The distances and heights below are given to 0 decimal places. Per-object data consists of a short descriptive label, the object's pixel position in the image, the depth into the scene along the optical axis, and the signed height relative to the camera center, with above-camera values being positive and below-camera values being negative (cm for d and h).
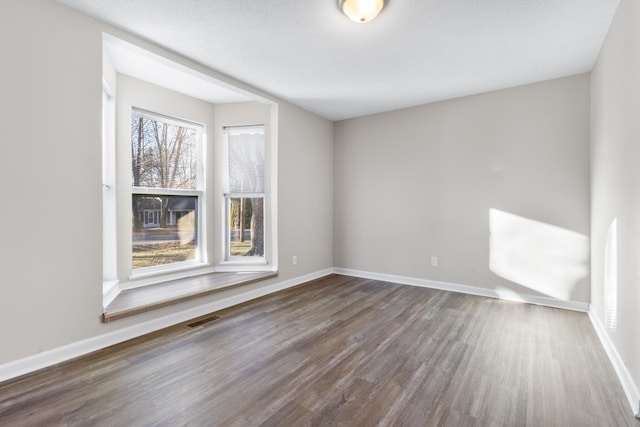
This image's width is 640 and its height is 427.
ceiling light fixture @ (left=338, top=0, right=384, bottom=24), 201 +142
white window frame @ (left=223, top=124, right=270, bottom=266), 407 +7
